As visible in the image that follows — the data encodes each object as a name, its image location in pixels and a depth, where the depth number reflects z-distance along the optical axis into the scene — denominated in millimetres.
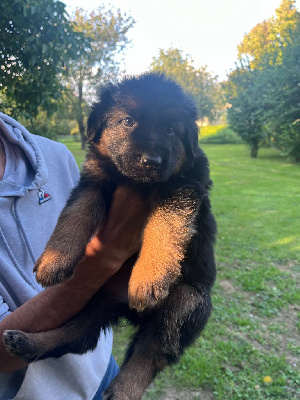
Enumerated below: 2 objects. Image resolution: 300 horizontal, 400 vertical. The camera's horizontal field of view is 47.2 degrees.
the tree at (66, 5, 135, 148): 20188
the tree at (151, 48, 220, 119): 27408
